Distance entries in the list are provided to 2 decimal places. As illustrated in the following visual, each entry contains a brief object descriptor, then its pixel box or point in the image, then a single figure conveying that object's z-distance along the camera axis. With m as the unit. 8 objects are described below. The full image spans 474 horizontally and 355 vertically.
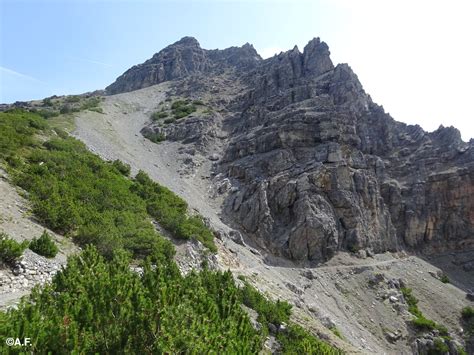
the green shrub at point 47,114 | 47.11
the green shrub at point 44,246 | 13.39
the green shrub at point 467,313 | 34.81
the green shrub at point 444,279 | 40.72
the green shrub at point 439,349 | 29.64
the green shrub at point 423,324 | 31.25
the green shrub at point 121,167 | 31.88
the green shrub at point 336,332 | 23.21
